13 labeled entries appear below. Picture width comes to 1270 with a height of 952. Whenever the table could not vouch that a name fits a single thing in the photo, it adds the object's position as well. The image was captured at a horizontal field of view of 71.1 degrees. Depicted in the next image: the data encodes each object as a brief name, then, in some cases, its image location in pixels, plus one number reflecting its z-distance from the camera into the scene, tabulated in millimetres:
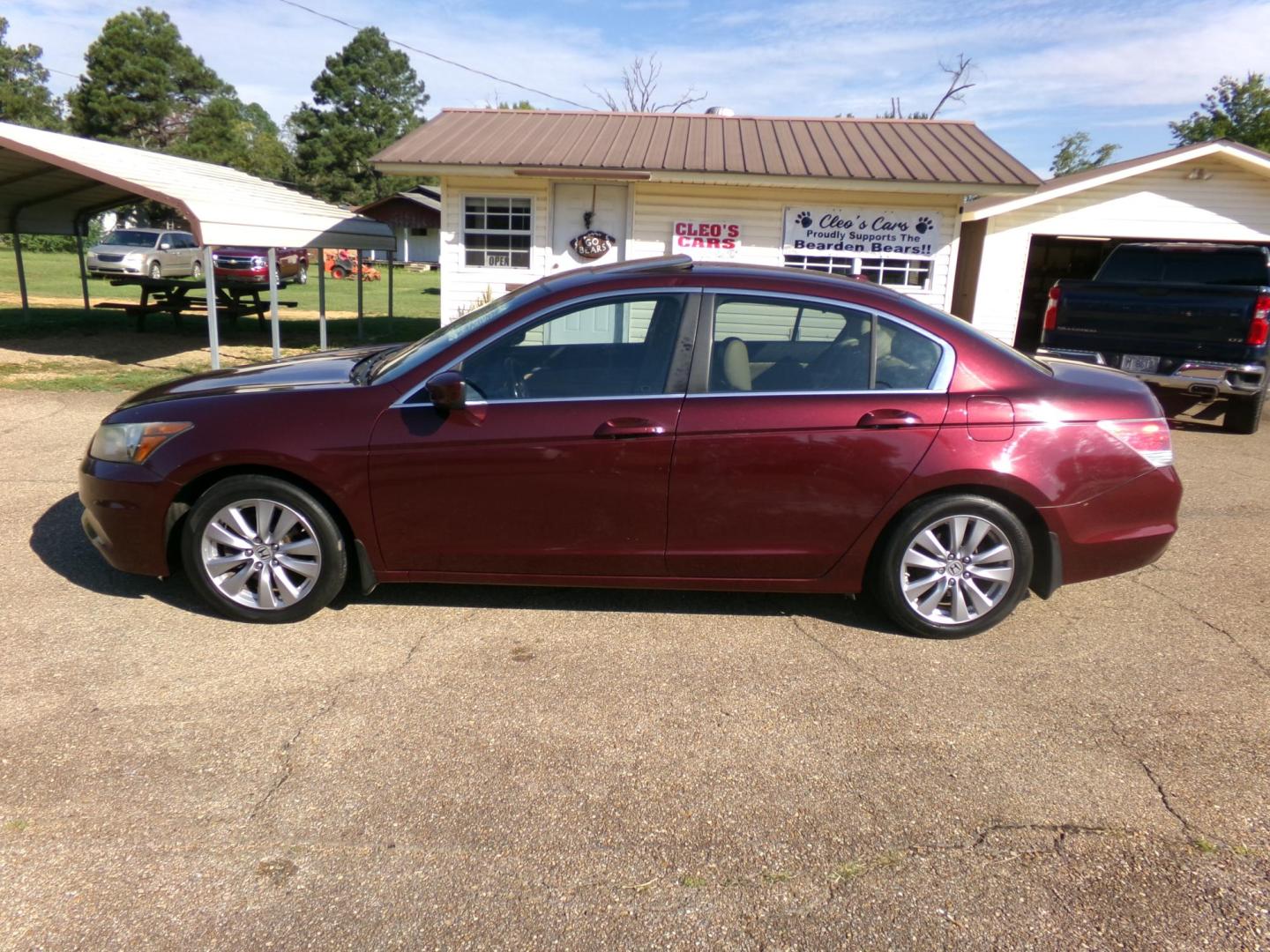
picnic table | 15148
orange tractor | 35562
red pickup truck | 24094
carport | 9859
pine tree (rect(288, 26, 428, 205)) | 61250
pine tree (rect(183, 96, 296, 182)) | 55281
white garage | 13148
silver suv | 24000
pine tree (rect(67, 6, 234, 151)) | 54750
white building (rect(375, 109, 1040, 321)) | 12625
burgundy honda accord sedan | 3889
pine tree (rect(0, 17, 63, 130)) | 53000
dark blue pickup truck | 8883
